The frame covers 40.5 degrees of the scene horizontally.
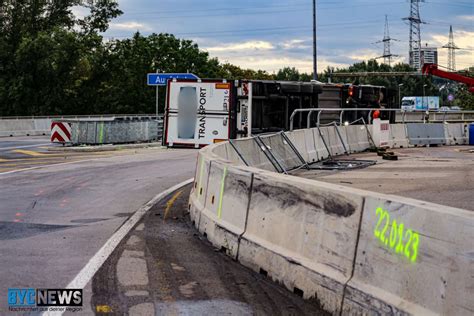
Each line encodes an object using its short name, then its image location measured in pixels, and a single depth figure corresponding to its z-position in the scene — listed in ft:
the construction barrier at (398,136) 86.99
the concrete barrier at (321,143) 66.03
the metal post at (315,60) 125.25
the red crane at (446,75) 117.80
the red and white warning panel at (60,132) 101.25
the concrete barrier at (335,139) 70.08
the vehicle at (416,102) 281.84
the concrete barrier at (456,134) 95.20
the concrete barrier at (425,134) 90.48
